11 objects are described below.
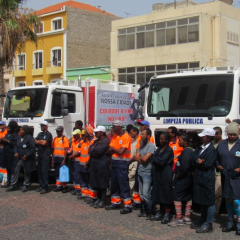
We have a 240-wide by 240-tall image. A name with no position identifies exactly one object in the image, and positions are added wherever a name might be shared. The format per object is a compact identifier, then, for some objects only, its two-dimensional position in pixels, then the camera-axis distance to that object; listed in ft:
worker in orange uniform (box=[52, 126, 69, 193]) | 34.22
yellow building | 113.91
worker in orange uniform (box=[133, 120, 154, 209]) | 27.50
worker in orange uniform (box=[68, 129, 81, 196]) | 32.81
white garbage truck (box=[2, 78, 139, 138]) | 37.45
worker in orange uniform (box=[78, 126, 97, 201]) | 31.21
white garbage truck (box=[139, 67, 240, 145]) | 28.73
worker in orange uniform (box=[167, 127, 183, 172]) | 26.61
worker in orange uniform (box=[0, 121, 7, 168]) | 38.32
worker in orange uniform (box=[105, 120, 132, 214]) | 27.20
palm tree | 60.85
